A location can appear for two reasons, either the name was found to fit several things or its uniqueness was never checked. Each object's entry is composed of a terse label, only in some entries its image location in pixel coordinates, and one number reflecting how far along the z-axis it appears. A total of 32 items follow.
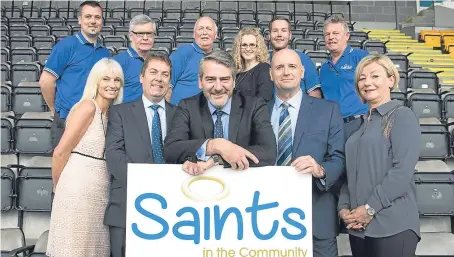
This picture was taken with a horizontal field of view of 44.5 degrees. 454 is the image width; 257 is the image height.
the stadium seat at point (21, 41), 7.77
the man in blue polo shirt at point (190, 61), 3.11
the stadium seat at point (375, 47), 7.49
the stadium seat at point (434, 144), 4.37
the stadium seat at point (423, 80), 6.32
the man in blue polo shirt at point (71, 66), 3.15
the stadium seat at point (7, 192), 3.40
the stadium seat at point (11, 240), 3.15
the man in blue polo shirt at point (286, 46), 3.01
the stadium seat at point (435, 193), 3.50
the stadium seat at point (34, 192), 3.43
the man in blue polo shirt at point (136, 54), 3.02
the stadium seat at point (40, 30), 8.57
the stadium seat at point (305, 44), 7.59
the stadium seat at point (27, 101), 5.29
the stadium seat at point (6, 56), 6.86
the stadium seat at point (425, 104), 5.21
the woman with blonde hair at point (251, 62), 2.86
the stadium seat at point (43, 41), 7.68
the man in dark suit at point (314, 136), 2.20
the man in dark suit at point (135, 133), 2.23
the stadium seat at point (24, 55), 6.89
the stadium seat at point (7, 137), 4.28
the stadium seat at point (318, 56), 6.38
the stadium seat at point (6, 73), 6.16
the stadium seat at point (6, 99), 5.26
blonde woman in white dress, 2.31
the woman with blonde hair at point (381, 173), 2.08
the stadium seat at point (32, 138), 4.29
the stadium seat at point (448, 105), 5.32
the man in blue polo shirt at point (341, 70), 3.11
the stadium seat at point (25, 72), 6.09
